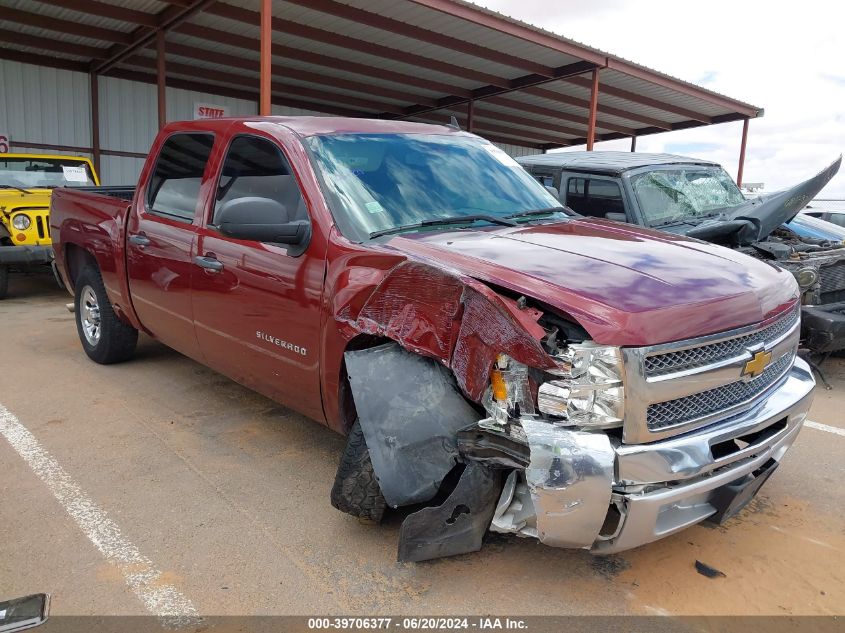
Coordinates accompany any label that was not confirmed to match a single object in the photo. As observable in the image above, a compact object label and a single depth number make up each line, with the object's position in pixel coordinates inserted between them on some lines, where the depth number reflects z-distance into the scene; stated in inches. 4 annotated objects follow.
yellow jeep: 319.0
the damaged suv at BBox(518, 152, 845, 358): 197.2
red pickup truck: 84.8
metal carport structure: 439.2
